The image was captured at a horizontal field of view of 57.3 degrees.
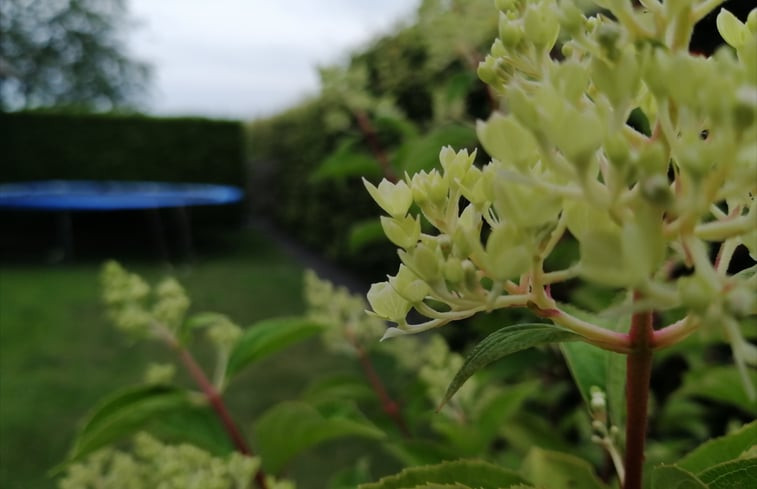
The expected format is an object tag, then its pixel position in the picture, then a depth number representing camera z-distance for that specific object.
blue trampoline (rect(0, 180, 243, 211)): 8.32
